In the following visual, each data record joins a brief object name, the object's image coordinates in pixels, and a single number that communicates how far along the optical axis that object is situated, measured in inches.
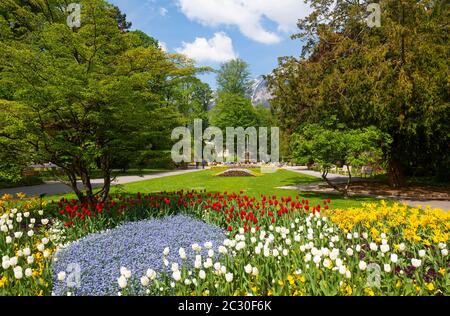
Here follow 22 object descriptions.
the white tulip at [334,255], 143.6
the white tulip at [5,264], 149.0
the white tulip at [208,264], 143.3
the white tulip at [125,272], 131.3
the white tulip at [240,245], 160.2
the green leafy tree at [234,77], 2266.2
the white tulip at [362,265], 135.5
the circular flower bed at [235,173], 1098.9
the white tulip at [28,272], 146.5
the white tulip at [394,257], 139.4
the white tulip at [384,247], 151.2
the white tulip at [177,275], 132.1
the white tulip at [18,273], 140.6
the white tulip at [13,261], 150.4
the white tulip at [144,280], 128.9
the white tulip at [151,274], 131.1
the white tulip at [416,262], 137.9
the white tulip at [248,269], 137.8
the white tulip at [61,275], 136.6
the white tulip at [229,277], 132.9
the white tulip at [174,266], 134.0
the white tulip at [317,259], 140.3
